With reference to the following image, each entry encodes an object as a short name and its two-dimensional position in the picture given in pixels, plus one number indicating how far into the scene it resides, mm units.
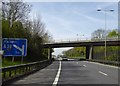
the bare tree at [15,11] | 52188
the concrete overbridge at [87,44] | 92094
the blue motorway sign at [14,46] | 21509
